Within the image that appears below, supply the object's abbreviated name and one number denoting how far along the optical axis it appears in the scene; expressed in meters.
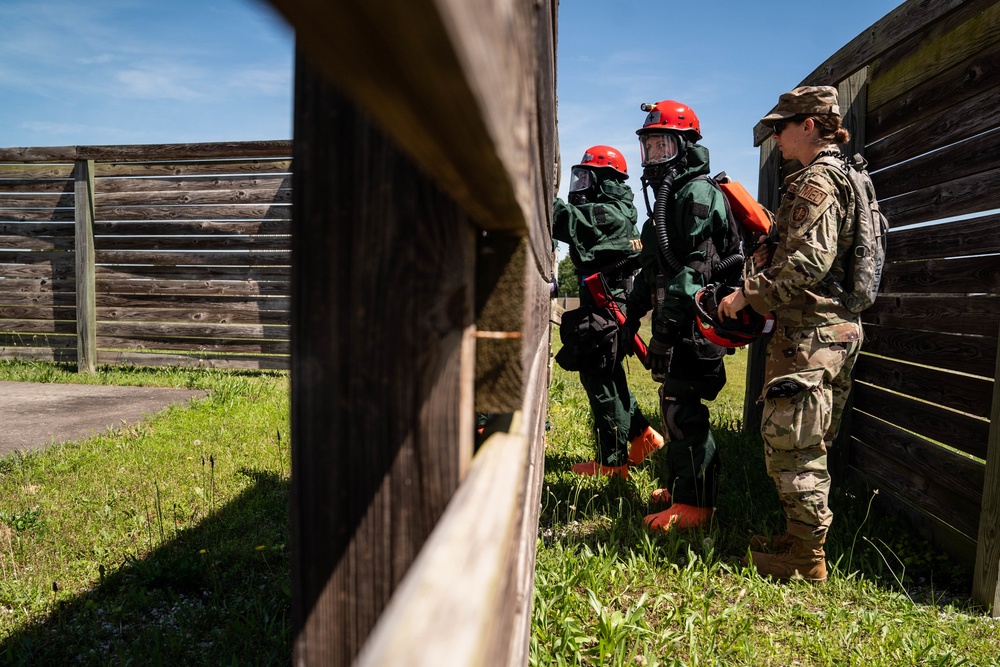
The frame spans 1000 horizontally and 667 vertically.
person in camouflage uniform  2.78
